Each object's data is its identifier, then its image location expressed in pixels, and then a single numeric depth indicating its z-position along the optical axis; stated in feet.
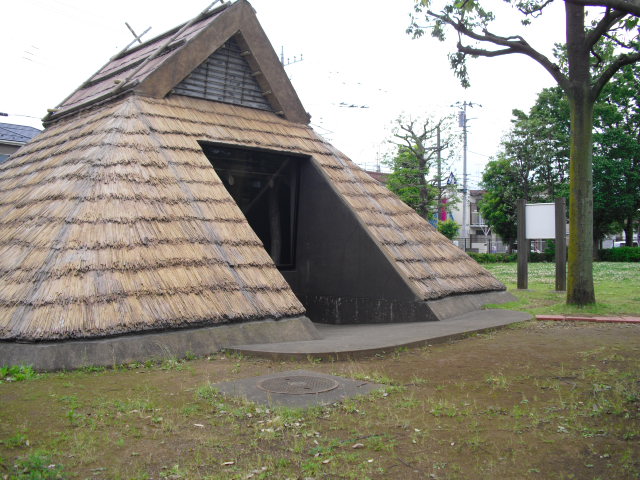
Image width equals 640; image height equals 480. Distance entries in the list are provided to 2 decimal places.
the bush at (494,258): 135.54
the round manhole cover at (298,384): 19.35
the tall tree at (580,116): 37.11
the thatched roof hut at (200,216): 24.86
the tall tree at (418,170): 119.44
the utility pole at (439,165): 122.24
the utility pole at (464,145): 131.63
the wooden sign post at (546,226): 47.47
